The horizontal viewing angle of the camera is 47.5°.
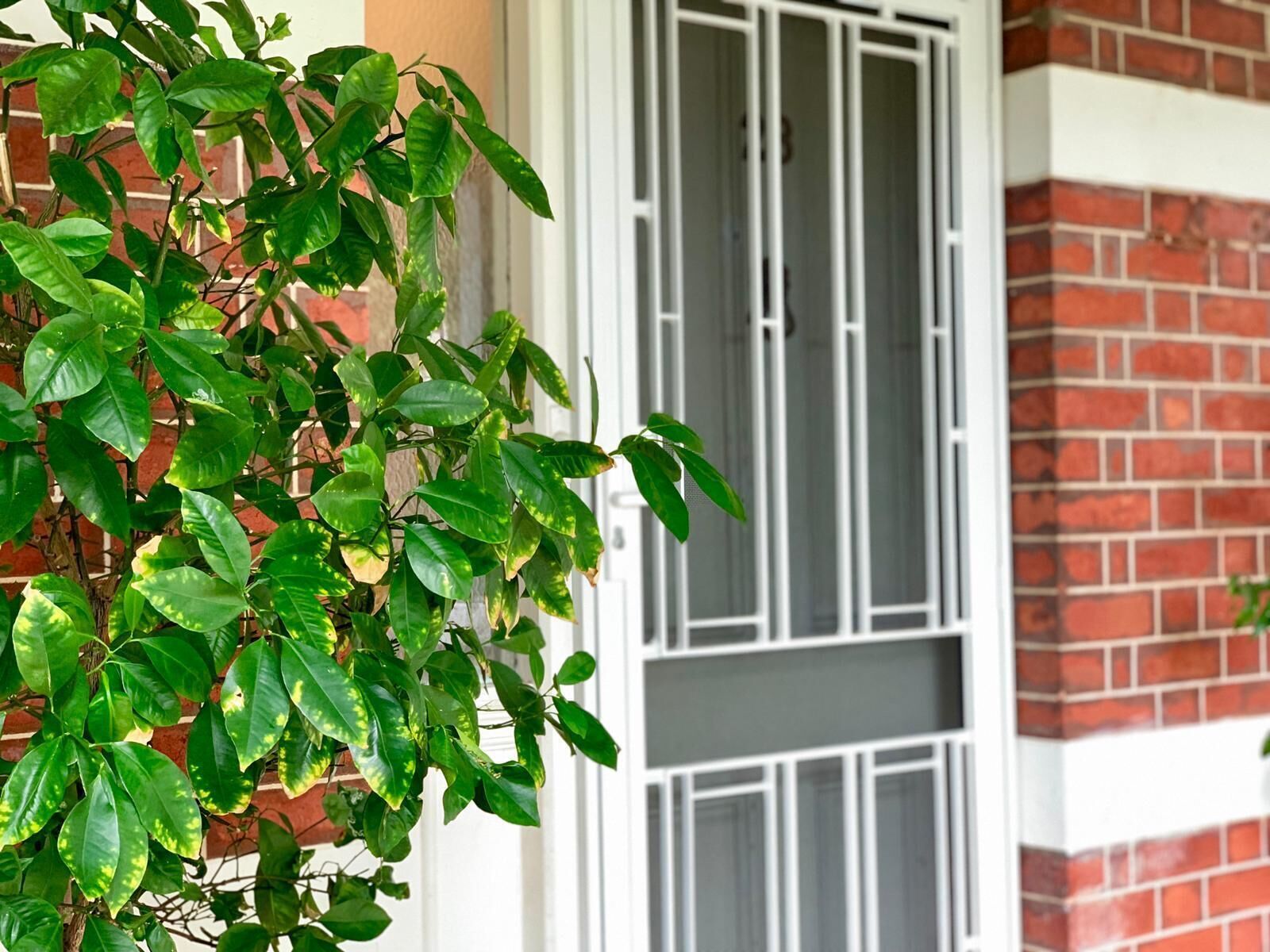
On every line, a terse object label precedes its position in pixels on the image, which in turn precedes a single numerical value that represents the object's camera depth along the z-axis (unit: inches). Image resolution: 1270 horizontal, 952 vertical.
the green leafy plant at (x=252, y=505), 29.8
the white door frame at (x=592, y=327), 83.4
